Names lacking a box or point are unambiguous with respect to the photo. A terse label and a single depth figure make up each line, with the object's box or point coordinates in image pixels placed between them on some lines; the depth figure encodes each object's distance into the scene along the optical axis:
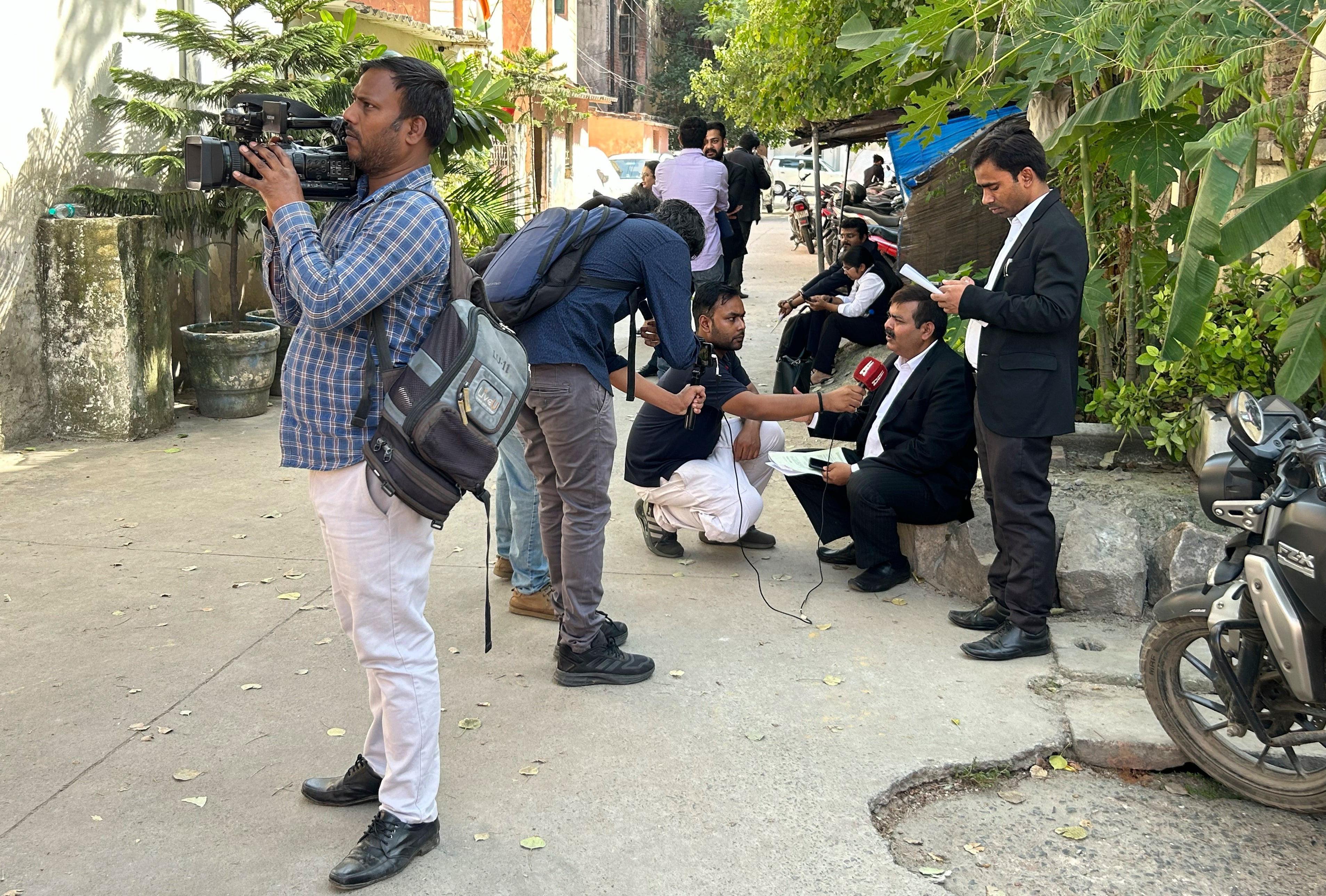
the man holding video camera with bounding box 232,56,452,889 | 2.80
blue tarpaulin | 9.30
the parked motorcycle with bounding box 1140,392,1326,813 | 3.17
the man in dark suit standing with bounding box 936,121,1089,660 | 4.32
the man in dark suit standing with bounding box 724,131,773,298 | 11.53
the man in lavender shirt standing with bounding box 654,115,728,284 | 9.96
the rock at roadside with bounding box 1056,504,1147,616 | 4.80
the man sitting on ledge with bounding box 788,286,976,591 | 5.11
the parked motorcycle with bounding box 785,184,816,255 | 21.97
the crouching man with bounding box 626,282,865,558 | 5.25
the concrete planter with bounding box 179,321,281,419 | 8.26
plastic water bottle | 7.68
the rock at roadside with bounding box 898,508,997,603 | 5.02
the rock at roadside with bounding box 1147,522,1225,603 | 4.64
